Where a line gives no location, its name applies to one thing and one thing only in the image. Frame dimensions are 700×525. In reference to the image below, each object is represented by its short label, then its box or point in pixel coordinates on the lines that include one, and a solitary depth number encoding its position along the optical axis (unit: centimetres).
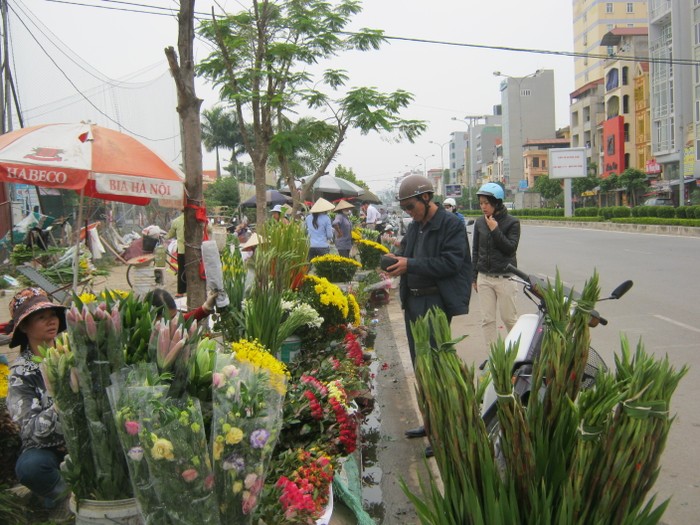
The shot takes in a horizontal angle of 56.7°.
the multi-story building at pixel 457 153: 14192
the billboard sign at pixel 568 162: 4762
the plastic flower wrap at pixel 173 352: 235
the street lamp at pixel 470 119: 7600
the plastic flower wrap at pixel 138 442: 207
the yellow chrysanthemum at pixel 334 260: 827
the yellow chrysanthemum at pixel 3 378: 351
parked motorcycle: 306
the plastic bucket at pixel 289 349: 514
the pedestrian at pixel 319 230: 1177
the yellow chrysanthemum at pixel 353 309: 602
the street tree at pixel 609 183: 5109
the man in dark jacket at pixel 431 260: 442
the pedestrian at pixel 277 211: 1197
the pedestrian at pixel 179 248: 912
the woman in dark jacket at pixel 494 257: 591
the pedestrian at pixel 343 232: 1334
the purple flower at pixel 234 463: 214
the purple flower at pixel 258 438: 215
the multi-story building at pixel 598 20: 7544
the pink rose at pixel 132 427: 206
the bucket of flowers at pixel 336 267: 829
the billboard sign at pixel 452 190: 7995
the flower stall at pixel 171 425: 205
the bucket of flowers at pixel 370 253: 1144
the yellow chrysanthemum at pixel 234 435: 212
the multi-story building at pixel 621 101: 5988
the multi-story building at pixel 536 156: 8762
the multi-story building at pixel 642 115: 5719
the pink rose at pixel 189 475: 202
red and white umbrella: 463
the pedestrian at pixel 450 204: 1292
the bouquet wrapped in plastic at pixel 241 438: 214
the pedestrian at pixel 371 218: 2212
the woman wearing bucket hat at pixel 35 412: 300
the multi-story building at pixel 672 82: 4400
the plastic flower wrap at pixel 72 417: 236
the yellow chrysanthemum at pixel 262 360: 247
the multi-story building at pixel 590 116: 6950
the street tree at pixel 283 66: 1091
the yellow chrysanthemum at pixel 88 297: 337
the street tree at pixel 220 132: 5225
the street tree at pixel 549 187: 6328
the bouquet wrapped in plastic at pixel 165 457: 201
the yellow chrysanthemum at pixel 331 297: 548
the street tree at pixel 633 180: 4816
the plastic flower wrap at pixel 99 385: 231
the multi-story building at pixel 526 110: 9644
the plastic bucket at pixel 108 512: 229
